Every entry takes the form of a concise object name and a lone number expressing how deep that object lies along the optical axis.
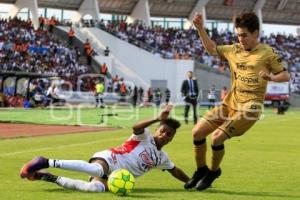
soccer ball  12.41
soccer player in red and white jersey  12.54
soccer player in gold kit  13.30
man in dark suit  41.99
